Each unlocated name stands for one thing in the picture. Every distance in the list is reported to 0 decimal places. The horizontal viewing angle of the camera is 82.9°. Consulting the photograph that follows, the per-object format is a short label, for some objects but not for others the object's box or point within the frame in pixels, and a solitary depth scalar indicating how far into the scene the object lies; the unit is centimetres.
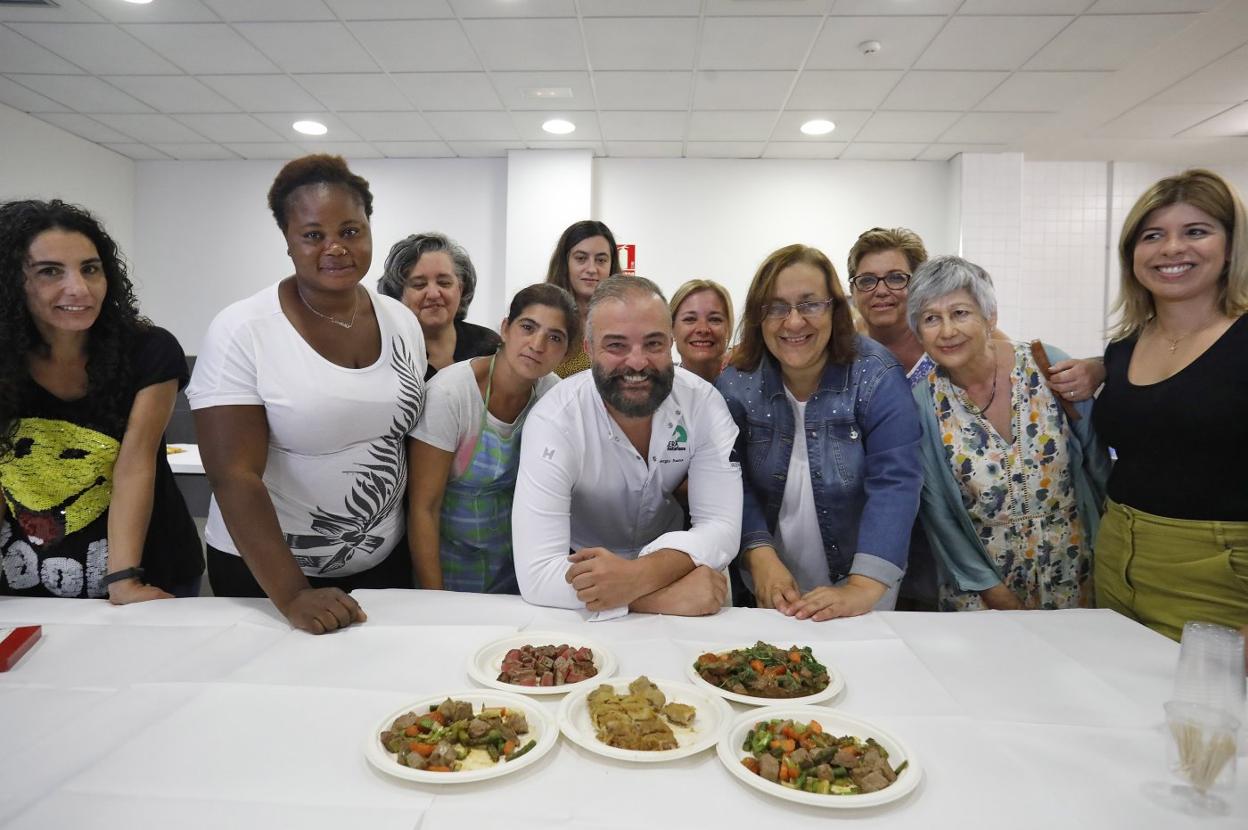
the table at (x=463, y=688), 92
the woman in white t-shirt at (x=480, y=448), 189
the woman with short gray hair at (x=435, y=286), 271
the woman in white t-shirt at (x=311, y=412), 153
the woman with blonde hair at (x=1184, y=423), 157
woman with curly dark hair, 166
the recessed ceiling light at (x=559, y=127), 519
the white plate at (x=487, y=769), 96
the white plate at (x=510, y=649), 122
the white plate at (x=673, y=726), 101
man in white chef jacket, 160
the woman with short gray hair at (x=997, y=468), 186
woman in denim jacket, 179
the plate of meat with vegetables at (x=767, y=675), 122
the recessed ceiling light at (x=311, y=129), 526
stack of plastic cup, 94
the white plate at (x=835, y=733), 92
